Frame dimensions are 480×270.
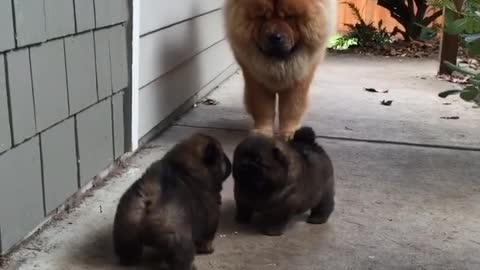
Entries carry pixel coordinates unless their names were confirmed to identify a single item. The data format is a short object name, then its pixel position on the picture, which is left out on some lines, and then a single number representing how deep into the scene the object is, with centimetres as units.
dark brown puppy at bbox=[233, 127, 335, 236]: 209
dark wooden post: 519
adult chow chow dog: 288
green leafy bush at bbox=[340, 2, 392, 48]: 693
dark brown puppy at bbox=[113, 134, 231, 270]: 181
